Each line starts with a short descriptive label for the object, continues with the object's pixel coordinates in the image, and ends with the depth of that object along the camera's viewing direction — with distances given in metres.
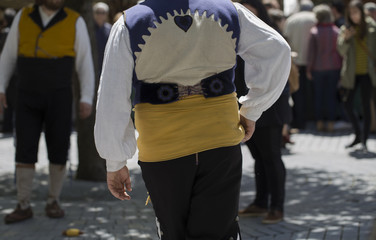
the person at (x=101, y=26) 11.66
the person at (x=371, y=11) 12.31
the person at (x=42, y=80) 6.07
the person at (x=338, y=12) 12.59
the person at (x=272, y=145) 5.90
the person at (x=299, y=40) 12.29
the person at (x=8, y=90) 12.27
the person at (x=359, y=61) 10.05
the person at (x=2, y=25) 12.25
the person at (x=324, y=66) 11.98
